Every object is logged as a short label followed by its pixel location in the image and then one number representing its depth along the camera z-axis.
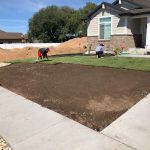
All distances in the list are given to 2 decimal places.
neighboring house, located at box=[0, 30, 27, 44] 49.65
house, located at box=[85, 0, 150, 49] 13.60
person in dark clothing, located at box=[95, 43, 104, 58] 11.65
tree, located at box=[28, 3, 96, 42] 45.31
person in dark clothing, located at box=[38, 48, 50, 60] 12.14
